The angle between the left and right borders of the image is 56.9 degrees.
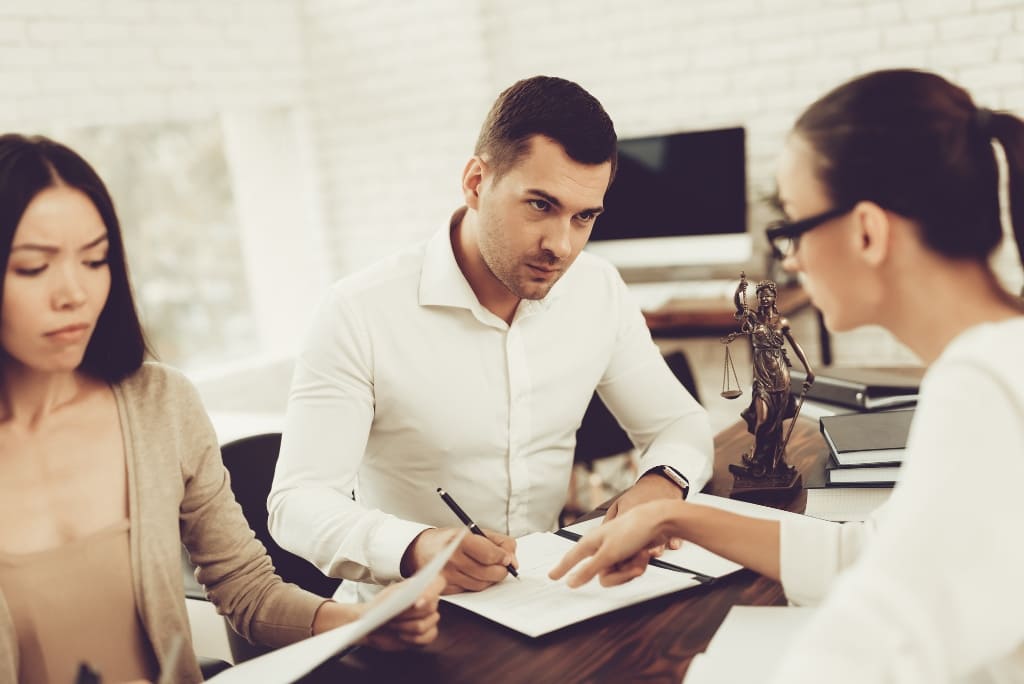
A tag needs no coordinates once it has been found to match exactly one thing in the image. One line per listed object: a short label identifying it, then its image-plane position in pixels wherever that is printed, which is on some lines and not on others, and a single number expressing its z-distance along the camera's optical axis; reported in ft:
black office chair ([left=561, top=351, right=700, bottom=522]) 8.30
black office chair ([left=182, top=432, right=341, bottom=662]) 5.88
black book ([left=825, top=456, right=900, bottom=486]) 4.67
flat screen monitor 12.56
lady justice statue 4.89
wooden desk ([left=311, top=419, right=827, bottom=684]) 3.37
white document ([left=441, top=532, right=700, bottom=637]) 3.71
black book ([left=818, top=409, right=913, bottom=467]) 4.76
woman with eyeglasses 2.34
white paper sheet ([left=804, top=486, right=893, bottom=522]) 4.55
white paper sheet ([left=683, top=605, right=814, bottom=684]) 3.16
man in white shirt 5.06
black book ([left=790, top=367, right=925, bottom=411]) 6.11
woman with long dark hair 3.73
